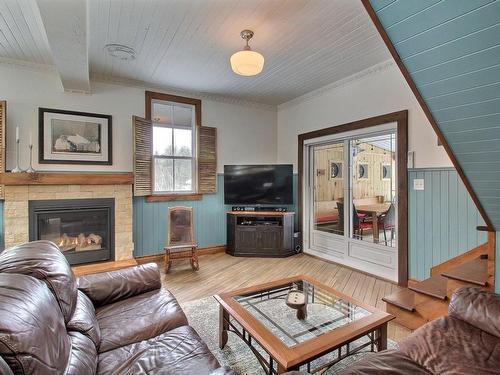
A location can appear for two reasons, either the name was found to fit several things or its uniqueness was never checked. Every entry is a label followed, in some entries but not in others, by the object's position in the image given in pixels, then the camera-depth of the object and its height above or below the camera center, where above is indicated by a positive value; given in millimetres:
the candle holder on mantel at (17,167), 3091 +256
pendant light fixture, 2396 +1155
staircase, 2045 -882
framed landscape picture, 3369 +678
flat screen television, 4605 +69
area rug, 1793 -1191
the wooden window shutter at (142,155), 3873 +494
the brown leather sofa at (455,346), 1237 -821
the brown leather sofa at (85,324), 902 -696
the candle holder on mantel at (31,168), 3151 +252
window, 4195 +748
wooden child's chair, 3896 -660
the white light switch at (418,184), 3045 +44
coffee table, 1381 -827
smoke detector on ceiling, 2904 +1560
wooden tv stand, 4406 -790
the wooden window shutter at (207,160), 4434 +476
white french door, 3498 -169
